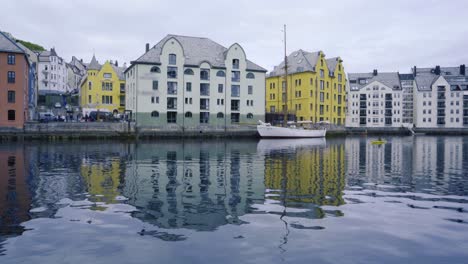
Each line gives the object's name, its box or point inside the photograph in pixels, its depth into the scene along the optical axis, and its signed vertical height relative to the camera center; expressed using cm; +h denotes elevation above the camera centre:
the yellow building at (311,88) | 10056 +1025
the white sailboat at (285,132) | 7838 -86
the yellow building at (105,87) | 9272 +924
